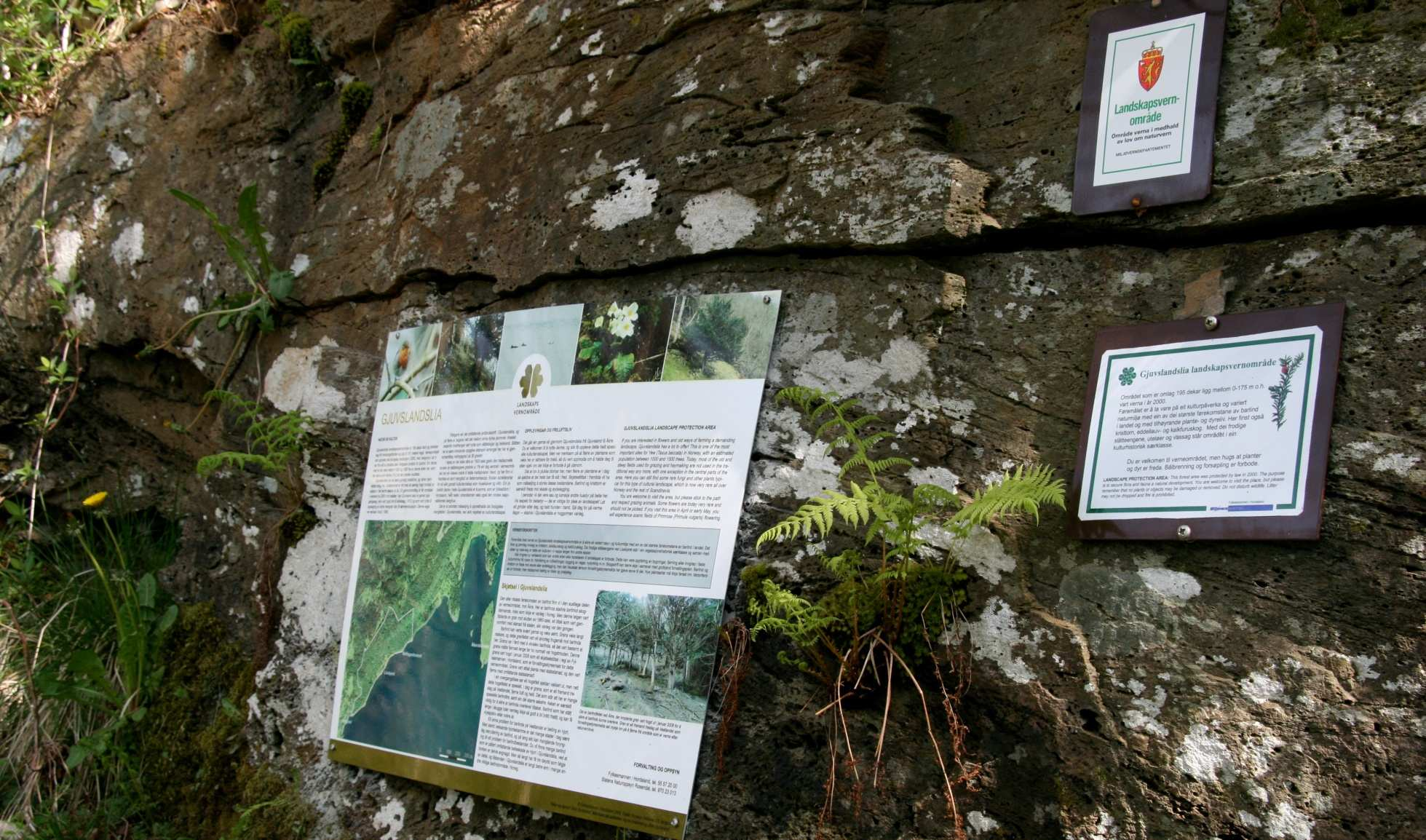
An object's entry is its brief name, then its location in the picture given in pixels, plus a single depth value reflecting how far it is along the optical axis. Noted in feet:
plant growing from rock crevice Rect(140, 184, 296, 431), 13.32
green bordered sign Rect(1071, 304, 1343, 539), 6.86
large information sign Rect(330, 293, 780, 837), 8.58
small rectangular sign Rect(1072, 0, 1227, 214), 7.80
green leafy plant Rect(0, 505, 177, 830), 12.07
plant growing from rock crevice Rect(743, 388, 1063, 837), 7.38
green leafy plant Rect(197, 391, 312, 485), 11.80
